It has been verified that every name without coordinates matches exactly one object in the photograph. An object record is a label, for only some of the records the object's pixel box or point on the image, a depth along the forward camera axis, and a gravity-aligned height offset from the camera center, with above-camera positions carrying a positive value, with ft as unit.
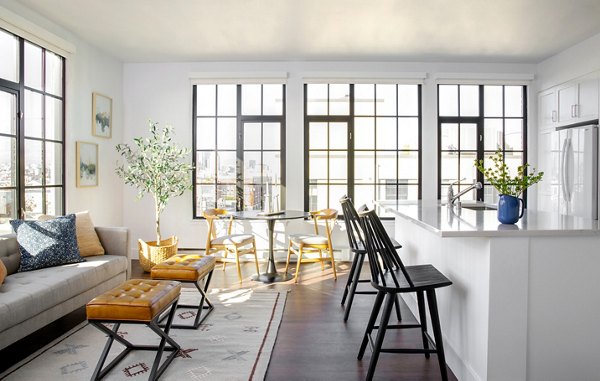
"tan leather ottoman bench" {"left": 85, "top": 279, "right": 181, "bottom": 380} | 7.88 -2.37
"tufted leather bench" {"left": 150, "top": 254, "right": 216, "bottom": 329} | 10.85 -2.22
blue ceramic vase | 7.62 -0.34
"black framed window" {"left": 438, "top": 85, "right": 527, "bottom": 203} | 20.62 +3.23
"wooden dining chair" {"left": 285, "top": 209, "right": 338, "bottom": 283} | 15.61 -1.96
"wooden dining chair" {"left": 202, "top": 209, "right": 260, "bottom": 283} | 15.44 -2.03
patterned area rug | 8.28 -3.70
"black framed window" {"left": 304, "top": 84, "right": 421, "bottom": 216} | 20.48 +2.38
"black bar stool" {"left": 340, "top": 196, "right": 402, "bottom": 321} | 10.62 -1.89
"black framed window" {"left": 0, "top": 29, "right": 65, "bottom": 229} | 13.19 +2.03
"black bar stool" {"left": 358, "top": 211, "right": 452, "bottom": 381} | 7.56 -1.76
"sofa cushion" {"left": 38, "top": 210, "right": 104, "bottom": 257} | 13.01 -1.57
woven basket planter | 16.98 -2.70
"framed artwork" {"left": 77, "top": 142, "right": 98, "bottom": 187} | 16.96 +1.00
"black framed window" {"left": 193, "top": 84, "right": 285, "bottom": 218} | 20.51 +2.29
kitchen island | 6.94 -1.88
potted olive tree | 17.13 +0.40
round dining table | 15.22 -1.17
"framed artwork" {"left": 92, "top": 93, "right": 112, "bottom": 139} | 17.89 +3.24
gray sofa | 8.69 -2.44
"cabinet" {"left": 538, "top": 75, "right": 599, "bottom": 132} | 16.66 +3.86
